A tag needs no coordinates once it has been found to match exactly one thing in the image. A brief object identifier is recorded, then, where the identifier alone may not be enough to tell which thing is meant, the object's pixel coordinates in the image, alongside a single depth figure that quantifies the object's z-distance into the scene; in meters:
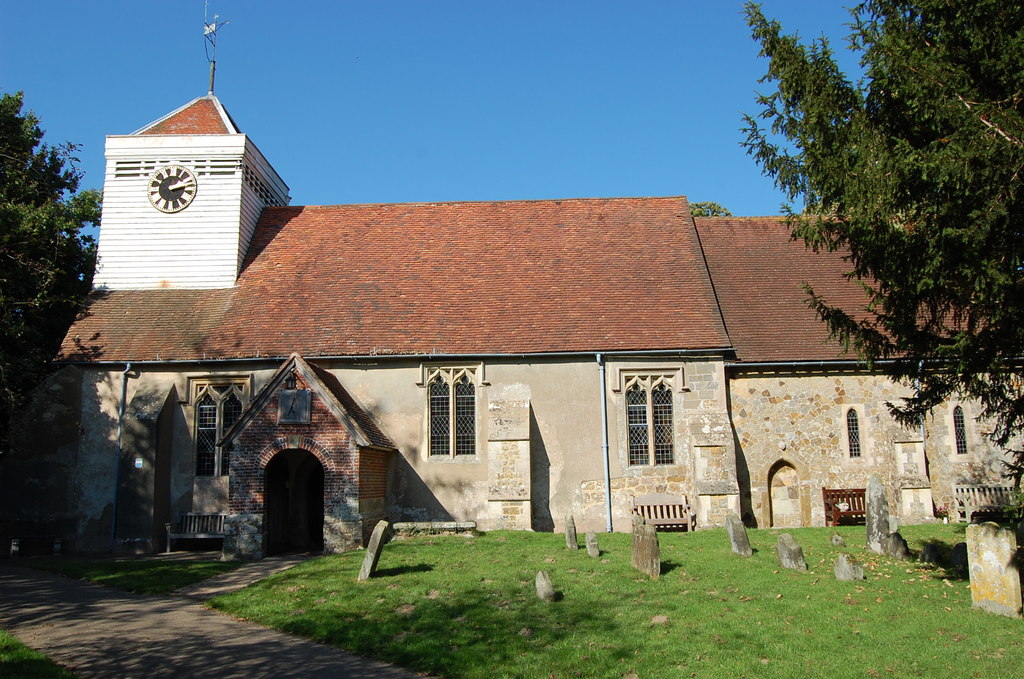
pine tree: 9.92
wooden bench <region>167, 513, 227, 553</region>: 19.84
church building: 20.03
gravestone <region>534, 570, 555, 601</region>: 11.72
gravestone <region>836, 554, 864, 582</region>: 12.59
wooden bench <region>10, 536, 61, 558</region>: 19.70
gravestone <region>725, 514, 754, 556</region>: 14.90
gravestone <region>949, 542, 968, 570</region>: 13.17
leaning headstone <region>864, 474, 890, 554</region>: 15.24
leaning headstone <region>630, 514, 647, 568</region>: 13.74
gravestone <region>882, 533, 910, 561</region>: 14.58
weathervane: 26.70
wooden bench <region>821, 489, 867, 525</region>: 19.59
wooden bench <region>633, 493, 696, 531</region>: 19.86
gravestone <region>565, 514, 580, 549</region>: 16.03
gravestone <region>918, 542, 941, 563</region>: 14.14
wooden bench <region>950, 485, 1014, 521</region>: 19.67
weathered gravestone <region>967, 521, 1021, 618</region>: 10.48
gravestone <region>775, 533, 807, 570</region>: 13.48
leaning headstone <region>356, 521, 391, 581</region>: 13.56
